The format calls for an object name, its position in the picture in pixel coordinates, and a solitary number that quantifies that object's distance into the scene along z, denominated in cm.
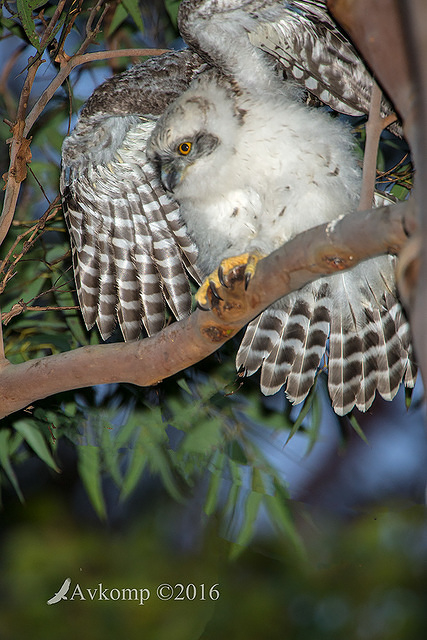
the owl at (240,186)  362
